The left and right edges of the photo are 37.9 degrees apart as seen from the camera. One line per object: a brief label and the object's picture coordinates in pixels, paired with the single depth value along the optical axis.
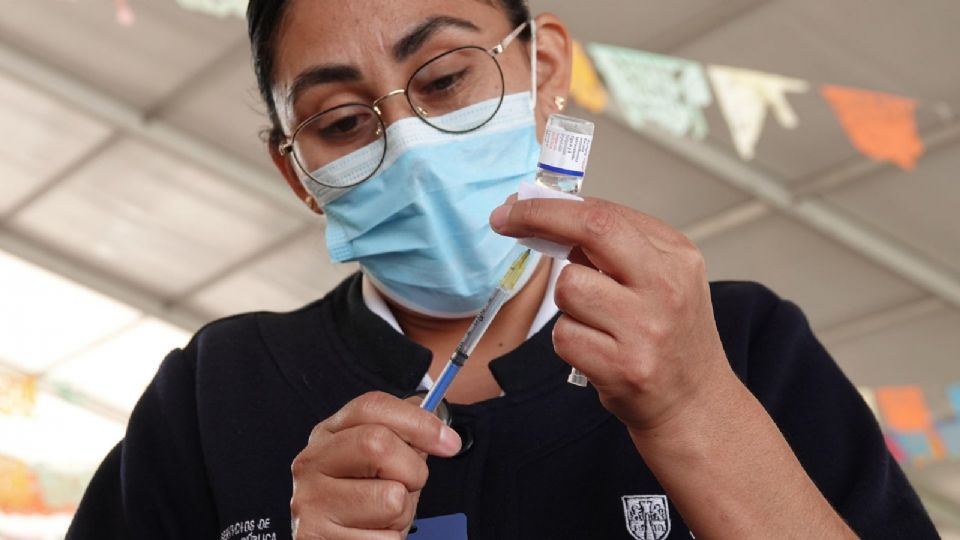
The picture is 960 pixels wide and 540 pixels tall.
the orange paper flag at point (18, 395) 9.41
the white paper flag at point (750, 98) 4.65
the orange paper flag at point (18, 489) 9.07
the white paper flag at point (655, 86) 4.66
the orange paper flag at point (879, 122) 4.68
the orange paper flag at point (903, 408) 7.14
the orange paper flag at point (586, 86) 4.70
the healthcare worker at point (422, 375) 1.07
